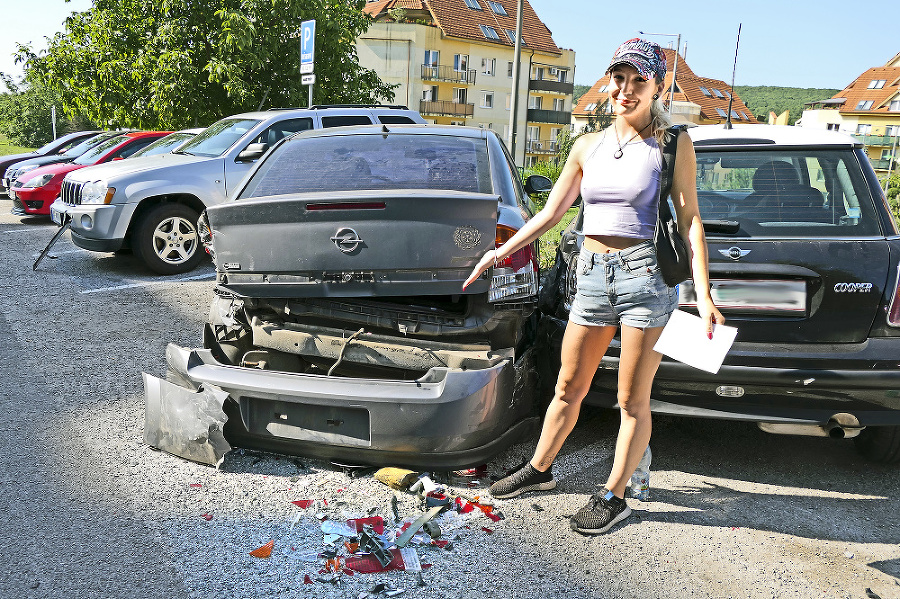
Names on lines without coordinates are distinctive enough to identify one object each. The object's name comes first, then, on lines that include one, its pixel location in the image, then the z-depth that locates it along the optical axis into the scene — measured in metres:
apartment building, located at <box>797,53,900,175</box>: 88.38
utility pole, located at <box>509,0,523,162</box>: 15.42
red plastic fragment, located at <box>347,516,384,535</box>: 3.14
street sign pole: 11.49
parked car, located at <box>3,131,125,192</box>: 15.42
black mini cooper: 3.38
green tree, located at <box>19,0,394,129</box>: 17.97
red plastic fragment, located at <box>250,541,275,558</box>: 2.92
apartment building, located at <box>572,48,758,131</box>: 82.12
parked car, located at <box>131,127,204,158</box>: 10.37
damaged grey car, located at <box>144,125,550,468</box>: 3.29
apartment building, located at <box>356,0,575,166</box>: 59.03
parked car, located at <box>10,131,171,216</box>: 12.84
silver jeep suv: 8.38
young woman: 2.89
